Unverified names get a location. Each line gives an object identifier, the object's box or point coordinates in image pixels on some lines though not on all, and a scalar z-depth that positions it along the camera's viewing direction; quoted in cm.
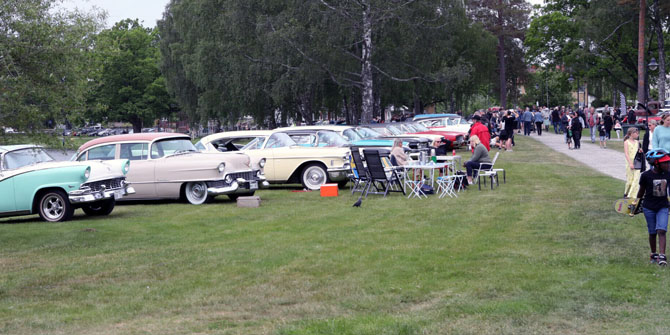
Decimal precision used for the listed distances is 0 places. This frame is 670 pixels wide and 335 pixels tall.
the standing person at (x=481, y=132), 2130
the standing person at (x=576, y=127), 3272
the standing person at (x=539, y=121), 4772
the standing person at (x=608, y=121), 3591
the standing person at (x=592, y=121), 3647
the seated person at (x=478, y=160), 1889
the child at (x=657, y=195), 902
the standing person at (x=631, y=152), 1419
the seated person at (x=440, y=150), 2383
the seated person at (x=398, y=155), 1820
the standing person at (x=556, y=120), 5028
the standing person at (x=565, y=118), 3964
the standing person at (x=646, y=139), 1403
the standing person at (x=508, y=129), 3331
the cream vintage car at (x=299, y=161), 1930
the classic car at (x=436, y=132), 3253
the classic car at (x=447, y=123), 3578
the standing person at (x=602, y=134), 3291
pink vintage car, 1689
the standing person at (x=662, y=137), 1308
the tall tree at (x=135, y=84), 8575
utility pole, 3953
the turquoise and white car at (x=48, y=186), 1466
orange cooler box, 1791
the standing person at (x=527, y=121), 4731
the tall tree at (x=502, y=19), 6800
